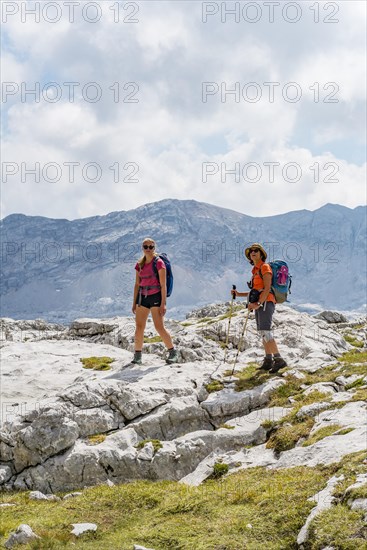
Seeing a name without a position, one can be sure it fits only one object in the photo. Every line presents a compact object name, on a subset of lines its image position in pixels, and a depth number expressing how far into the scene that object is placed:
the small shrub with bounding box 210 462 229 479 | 13.44
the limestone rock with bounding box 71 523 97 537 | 10.24
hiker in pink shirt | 21.80
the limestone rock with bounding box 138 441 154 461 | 14.58
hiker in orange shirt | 20.33
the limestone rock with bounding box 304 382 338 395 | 18.22
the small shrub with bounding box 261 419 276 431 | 15.89
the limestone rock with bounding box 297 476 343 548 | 8.72
